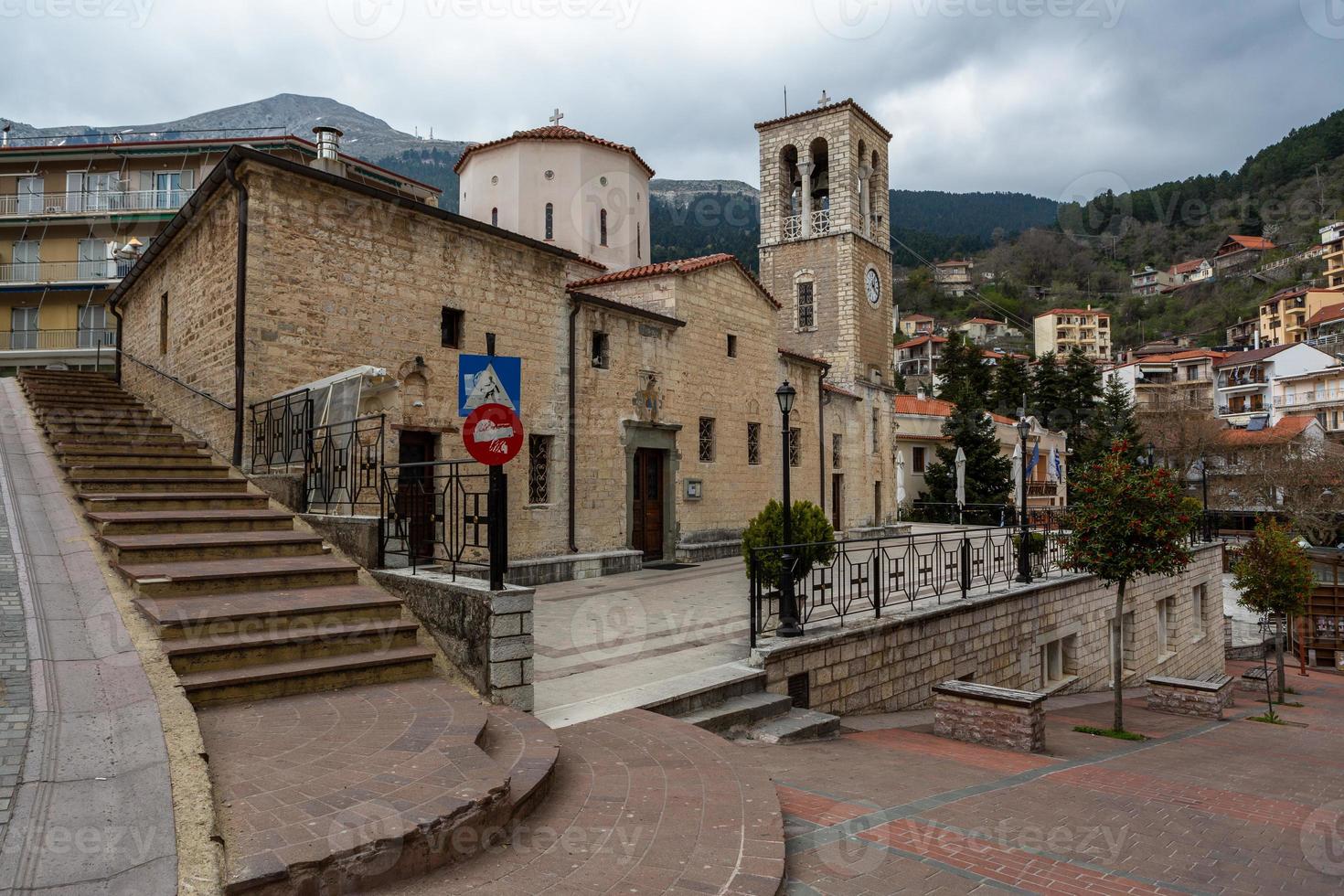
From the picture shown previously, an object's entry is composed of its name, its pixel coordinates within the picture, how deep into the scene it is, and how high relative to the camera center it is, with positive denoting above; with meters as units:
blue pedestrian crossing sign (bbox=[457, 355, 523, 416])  5.58 +0.75
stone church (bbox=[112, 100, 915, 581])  10.65 +2.68
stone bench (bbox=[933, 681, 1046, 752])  7.96 -2.54
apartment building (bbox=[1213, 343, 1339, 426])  57.56 +8.09
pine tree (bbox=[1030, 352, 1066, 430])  50.75 +5.67
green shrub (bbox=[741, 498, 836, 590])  9.61 -0.78
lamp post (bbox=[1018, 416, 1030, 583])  13.27 -1.33
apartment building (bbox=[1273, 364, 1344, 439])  52.59 +5.76
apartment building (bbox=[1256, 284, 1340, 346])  68.38 +15.18
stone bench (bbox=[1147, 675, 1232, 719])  12.61 -3.70
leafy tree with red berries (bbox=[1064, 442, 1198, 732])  11.16 -0.69
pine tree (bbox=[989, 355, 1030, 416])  51.88 +6.32
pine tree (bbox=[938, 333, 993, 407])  49.78 +7.27
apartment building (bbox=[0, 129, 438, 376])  32.88 +11.75
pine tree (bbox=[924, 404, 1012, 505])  34.22 +0.69
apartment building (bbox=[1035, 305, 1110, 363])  88.44 +17.21
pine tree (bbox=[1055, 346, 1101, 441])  50.25 +5.58
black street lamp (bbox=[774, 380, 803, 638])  8.47 -1.40
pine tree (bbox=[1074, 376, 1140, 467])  44.25 +3.21
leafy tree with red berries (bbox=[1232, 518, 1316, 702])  17.73 -2.32
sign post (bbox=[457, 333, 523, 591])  5.51 +0.39
